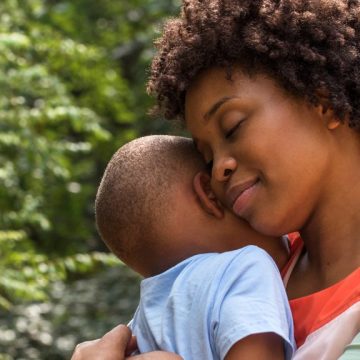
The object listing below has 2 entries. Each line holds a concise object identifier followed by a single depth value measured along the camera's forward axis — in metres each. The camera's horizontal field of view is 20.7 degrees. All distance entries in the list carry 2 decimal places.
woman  2.47
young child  2.29
